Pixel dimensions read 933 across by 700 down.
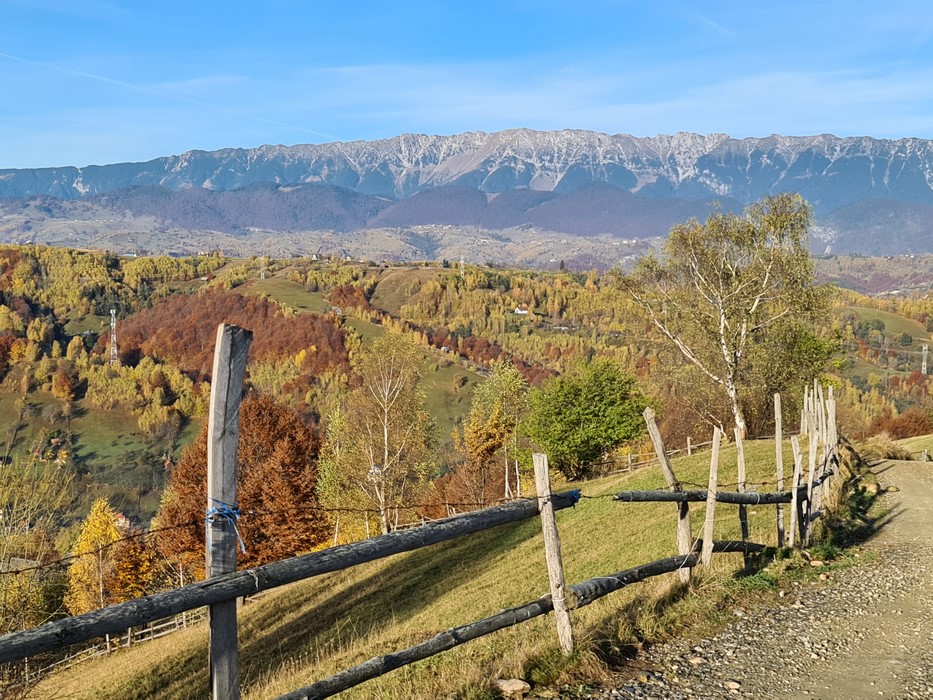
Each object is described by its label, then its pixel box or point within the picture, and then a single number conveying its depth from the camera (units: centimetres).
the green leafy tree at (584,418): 4697
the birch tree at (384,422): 4153
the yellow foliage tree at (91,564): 4571
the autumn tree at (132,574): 5103
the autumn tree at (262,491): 4547
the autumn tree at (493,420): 6556
